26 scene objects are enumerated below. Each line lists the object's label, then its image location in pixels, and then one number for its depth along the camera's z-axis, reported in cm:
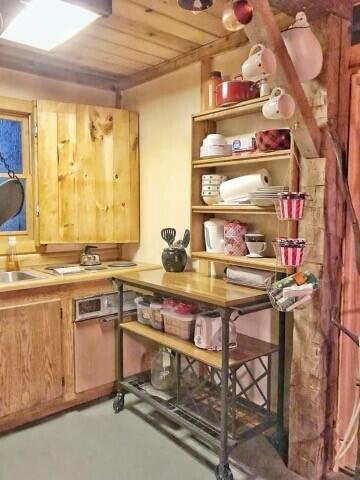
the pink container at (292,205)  176
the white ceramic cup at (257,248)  222
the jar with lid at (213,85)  239
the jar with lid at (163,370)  268
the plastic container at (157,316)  248
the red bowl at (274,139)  202
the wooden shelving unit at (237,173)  207
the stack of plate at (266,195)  202
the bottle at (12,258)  272
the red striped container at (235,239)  231
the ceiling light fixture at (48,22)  187
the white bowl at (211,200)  244
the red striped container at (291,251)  173
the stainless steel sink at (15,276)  263
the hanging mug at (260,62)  147
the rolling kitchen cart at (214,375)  193
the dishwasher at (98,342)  255
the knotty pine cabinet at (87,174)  279
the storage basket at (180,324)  230
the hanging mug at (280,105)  162
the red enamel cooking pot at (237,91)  218
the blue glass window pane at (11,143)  283
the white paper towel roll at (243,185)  216
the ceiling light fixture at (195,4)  136
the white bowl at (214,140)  239
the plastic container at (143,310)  258
